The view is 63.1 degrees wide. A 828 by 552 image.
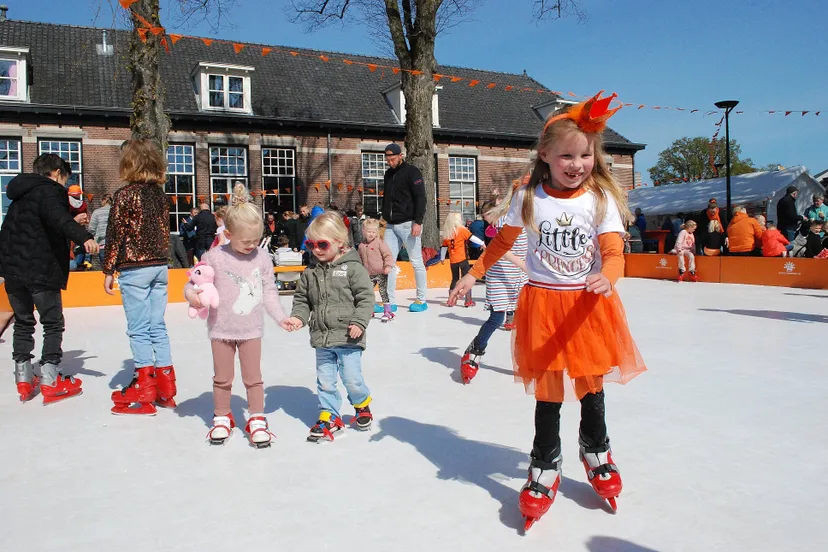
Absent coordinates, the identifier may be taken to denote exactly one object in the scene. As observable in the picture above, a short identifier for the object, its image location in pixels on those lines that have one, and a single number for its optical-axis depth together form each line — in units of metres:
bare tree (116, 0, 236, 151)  11.84
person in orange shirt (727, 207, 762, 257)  13.42
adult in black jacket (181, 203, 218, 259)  14.23
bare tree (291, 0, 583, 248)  14.17
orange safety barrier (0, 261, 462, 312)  10.39
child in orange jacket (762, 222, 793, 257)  12.99
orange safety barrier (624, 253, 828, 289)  11.91
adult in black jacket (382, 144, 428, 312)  8.05
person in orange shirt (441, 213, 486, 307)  9.50
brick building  19.73
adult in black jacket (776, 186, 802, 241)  14.14
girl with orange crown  2.59
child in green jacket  3.59
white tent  23.54
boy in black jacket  4.43
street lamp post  16.53
